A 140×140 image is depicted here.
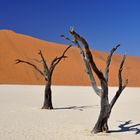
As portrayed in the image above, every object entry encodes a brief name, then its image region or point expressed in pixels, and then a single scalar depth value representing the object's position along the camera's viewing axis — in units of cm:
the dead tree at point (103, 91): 770
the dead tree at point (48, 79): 1302
